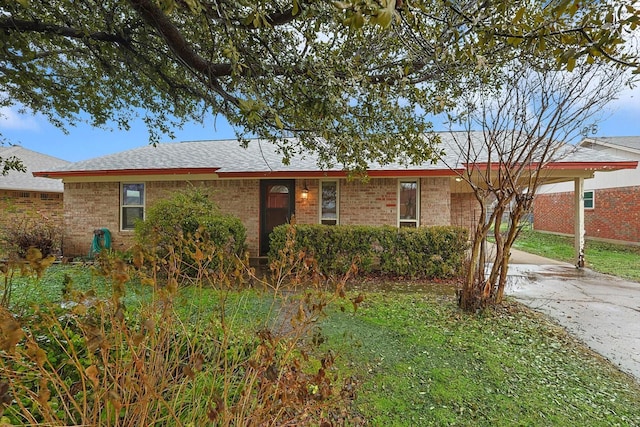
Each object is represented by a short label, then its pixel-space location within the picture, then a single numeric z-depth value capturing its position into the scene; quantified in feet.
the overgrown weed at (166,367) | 3.23
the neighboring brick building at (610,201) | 40.37
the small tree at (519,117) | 15.12
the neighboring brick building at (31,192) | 43.19
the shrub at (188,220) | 22.61
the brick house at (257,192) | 28.45
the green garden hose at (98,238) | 30.81
